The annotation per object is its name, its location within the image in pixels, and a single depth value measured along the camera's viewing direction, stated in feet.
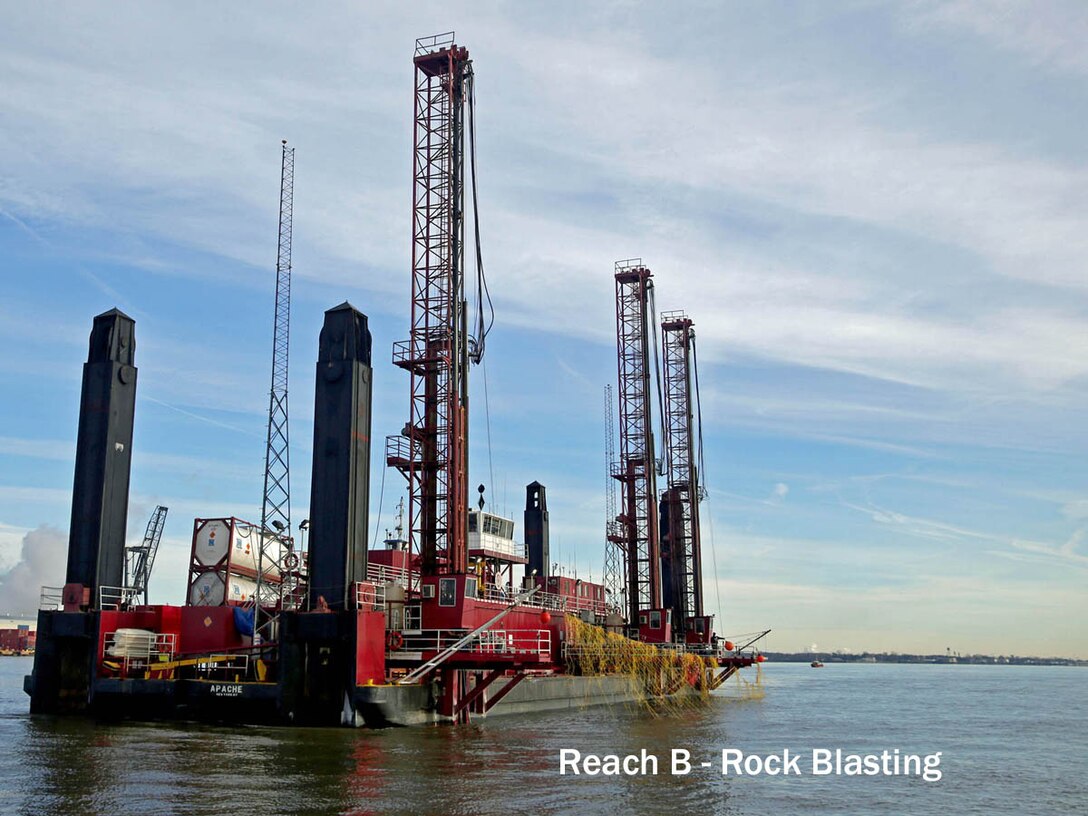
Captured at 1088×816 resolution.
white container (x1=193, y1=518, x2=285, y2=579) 169.68
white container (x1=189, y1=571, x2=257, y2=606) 168.43
